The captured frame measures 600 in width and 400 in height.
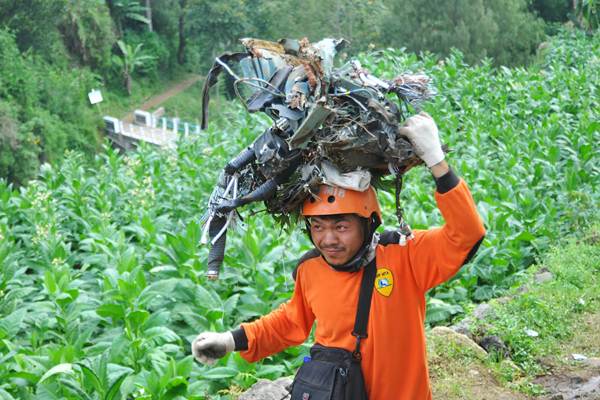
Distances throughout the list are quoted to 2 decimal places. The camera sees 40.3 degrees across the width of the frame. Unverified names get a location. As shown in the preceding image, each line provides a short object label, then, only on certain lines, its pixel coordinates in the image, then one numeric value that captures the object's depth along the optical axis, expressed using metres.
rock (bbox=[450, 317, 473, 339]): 5.66
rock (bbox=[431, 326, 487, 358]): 5.30
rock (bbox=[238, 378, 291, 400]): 4.70
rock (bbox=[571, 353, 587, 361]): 5.23
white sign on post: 15.00
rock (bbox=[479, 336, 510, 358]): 5.35
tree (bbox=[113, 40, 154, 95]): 40.97
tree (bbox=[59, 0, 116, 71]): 32.84
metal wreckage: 2.96
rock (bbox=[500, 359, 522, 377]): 5.09
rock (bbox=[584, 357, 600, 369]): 5.11
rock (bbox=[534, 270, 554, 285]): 6.70
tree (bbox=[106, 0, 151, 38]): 43.12
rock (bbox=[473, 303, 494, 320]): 5.86
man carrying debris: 3.02
